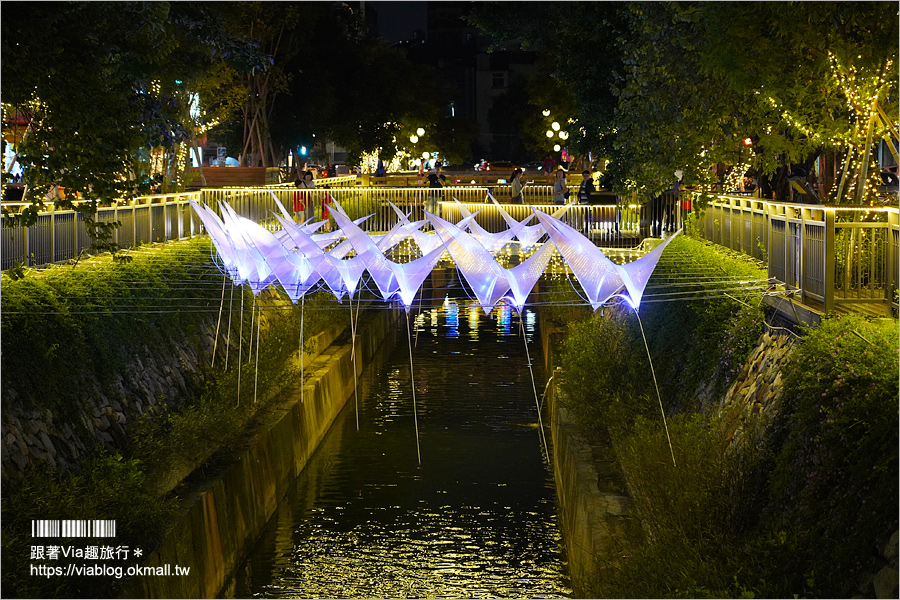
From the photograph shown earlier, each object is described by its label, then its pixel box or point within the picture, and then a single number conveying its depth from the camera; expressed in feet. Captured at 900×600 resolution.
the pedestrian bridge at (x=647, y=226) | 36.17
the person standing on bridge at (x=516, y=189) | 108.47
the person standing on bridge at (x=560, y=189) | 100.17
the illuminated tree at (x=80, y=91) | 30.73
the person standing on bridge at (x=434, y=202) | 104.32
